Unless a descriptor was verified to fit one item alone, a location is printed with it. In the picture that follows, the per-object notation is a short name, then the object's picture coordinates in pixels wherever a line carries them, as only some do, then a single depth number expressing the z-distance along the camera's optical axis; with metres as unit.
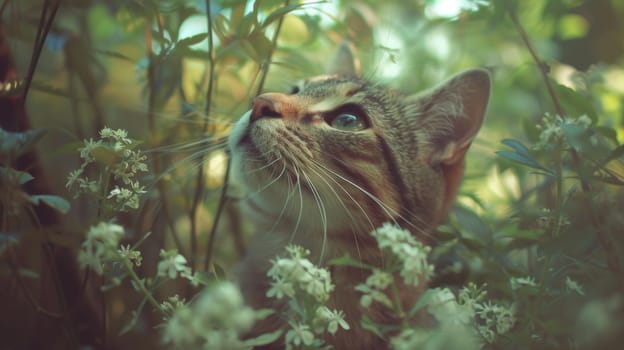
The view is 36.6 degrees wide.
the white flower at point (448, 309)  0.33
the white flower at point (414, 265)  0.32
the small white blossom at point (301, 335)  0.32
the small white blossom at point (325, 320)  0.32
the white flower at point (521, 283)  0.35
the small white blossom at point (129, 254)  0.32
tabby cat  0.39
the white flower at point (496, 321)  0.34
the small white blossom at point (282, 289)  0.32
